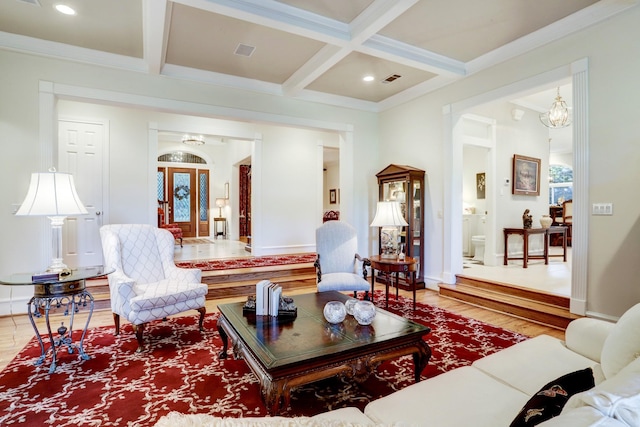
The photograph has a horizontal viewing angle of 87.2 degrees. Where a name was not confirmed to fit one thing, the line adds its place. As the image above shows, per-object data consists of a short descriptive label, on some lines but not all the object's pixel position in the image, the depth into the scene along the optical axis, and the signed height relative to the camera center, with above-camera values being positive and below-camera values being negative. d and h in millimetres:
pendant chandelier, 4996 +1429
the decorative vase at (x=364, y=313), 2188 -670
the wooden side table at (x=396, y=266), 3860 -641
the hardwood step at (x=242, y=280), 4250 -1013
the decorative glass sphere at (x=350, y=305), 2351 -668
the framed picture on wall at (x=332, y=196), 11797 +521
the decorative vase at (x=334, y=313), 2211 -673
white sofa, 669 -739
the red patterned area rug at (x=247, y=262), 5484 -887
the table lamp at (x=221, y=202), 11180 +301
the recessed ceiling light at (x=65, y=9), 3125 +1908
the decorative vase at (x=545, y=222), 6160 -215
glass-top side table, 2502 -618
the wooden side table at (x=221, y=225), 11312 -527
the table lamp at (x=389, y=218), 4180 -93
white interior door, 5223 +501
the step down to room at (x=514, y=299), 3494 -1059
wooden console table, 5852 -497
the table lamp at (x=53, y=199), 2637 +99
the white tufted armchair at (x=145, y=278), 2832 -665
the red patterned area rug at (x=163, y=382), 1960 -1169
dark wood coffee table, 1658 -750
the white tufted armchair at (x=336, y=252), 4012 -510
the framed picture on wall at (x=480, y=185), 6949 +529
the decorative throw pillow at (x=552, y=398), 899 -539
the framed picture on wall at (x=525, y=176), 6281 +659
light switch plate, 3152 +11
